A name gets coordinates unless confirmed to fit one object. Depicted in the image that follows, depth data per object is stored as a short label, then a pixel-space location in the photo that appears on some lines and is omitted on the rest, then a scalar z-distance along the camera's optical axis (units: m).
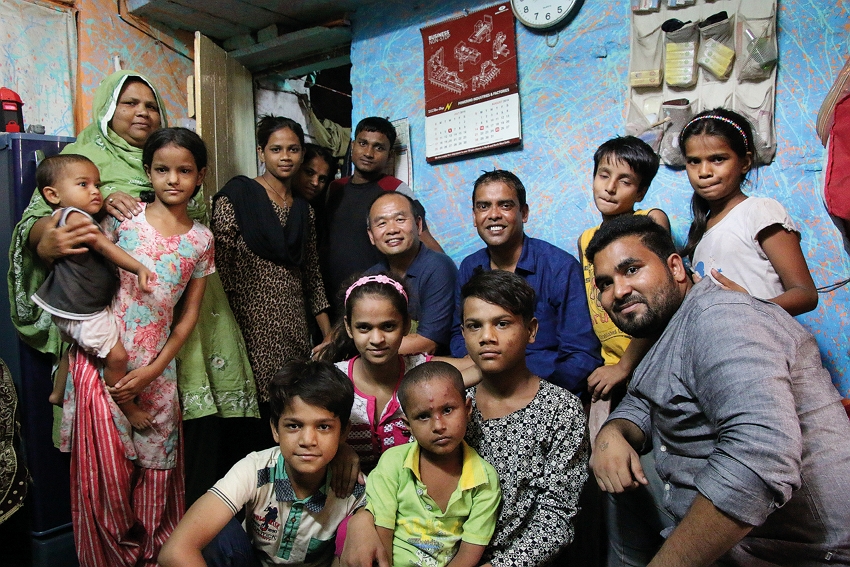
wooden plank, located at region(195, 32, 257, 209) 3.54
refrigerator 2.42
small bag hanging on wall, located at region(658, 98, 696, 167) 2.71
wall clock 3.04
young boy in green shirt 1.71
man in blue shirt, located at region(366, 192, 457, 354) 2.49
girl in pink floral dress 2.12
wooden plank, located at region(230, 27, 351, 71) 3.89
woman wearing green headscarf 2.24
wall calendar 3.25
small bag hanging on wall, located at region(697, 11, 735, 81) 2.61
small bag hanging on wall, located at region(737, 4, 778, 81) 2.53
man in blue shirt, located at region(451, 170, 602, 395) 2.25
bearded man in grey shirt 1.23
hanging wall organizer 2.56
